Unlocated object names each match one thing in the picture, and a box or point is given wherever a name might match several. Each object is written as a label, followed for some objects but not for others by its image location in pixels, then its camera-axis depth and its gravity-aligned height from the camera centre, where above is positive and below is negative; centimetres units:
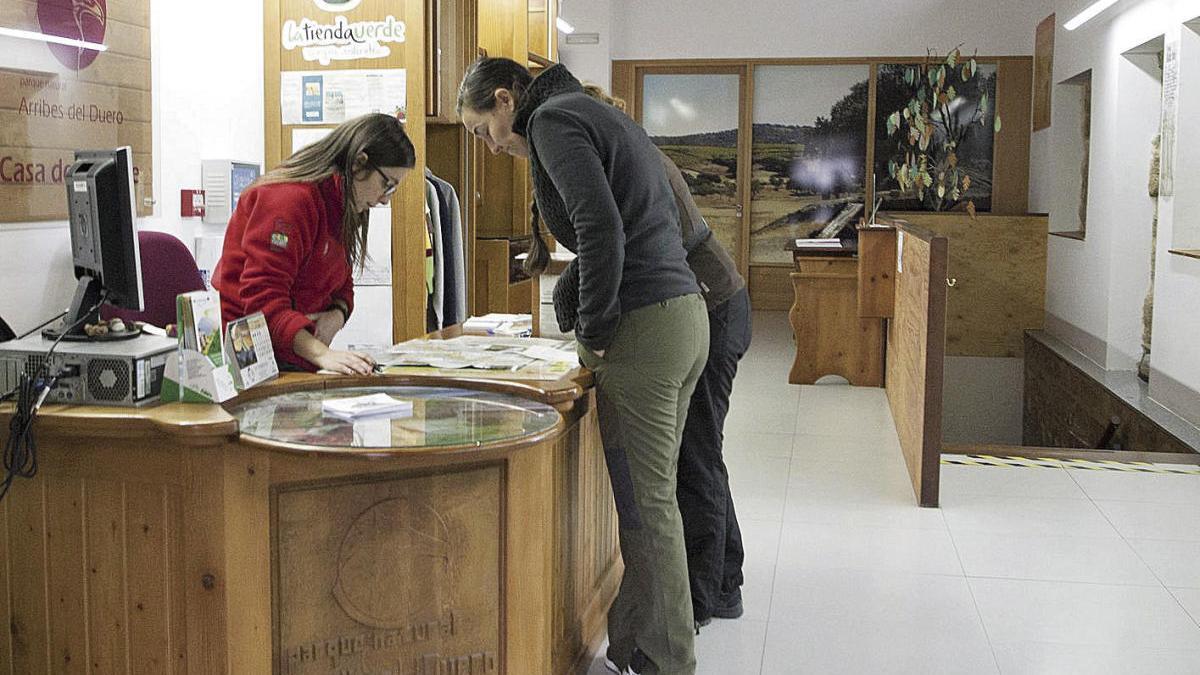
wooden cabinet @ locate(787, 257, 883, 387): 812 -68
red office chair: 414 -19
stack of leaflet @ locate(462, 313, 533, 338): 405 -35
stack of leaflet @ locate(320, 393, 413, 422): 268 -41
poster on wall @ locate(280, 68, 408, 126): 556 +55
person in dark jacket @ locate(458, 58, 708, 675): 289 -19
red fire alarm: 509 +6
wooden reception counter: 246 -66
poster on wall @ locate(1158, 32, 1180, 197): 780 +69
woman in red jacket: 311 -3
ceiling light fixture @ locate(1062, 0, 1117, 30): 892 +156
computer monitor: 268 -4
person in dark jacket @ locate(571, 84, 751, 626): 354 -55
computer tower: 254 -31
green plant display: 1184 +93
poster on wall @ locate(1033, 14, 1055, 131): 1146 +142
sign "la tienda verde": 552 +80
